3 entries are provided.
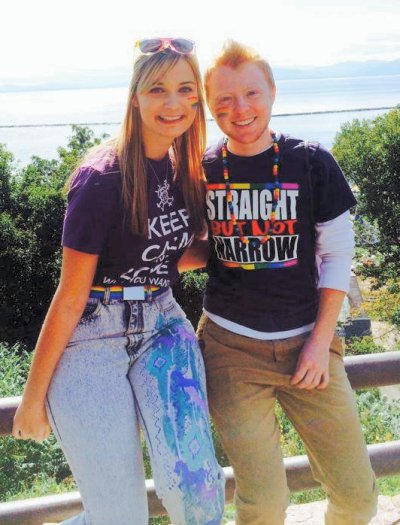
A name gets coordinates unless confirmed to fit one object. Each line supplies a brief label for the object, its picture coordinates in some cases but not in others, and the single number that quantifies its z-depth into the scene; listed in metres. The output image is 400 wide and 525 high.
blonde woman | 1.94
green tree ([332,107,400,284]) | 25.34
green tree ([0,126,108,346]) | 21.58
